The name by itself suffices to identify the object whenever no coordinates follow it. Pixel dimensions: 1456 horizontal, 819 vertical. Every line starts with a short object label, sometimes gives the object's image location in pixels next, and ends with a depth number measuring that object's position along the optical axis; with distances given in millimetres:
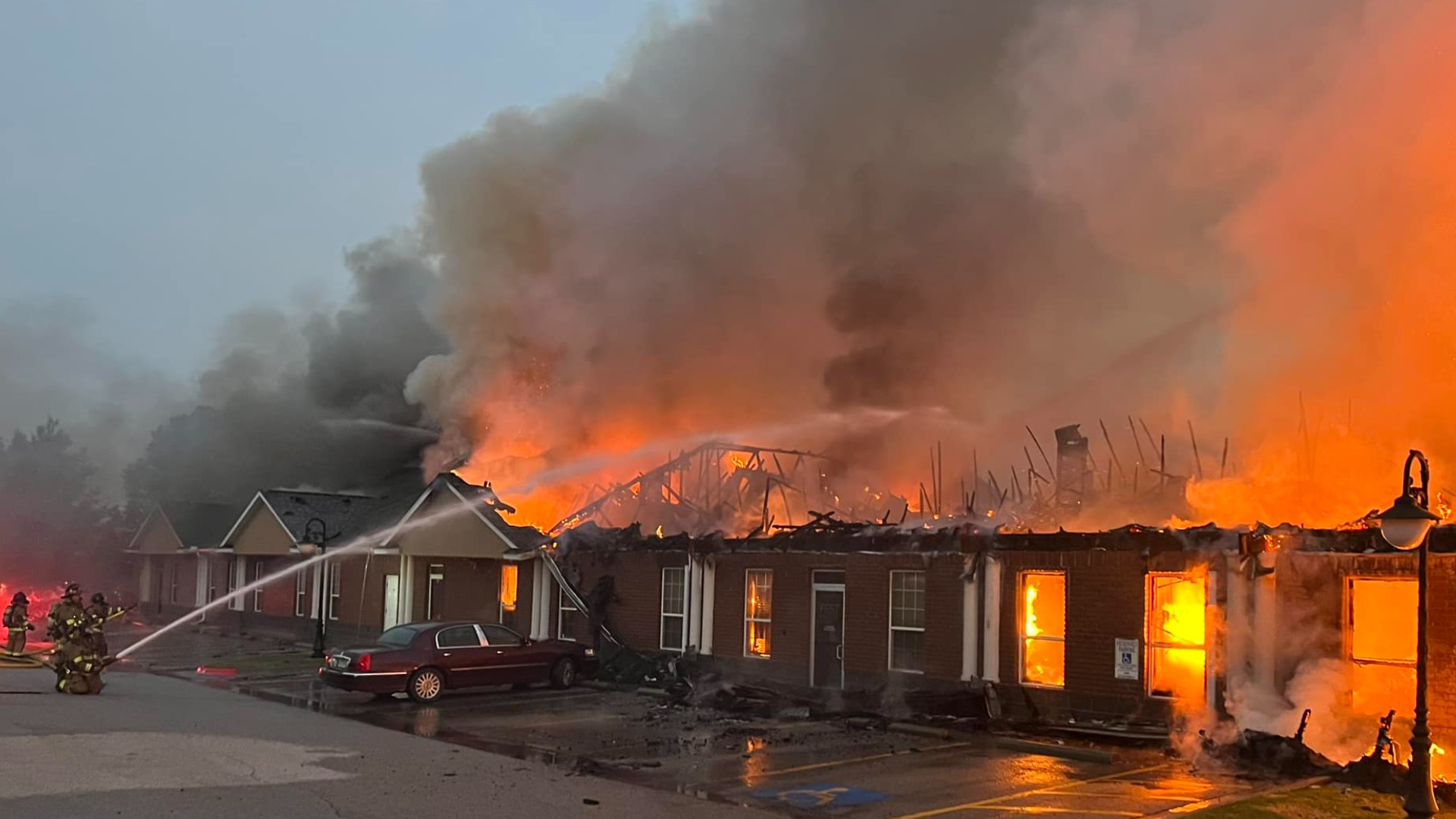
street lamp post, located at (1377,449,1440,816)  8711
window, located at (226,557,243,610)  36938
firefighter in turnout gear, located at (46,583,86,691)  16359
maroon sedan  17250
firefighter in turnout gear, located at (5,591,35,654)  24047
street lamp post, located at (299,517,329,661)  26797
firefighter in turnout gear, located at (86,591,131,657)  16625
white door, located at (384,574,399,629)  27844
